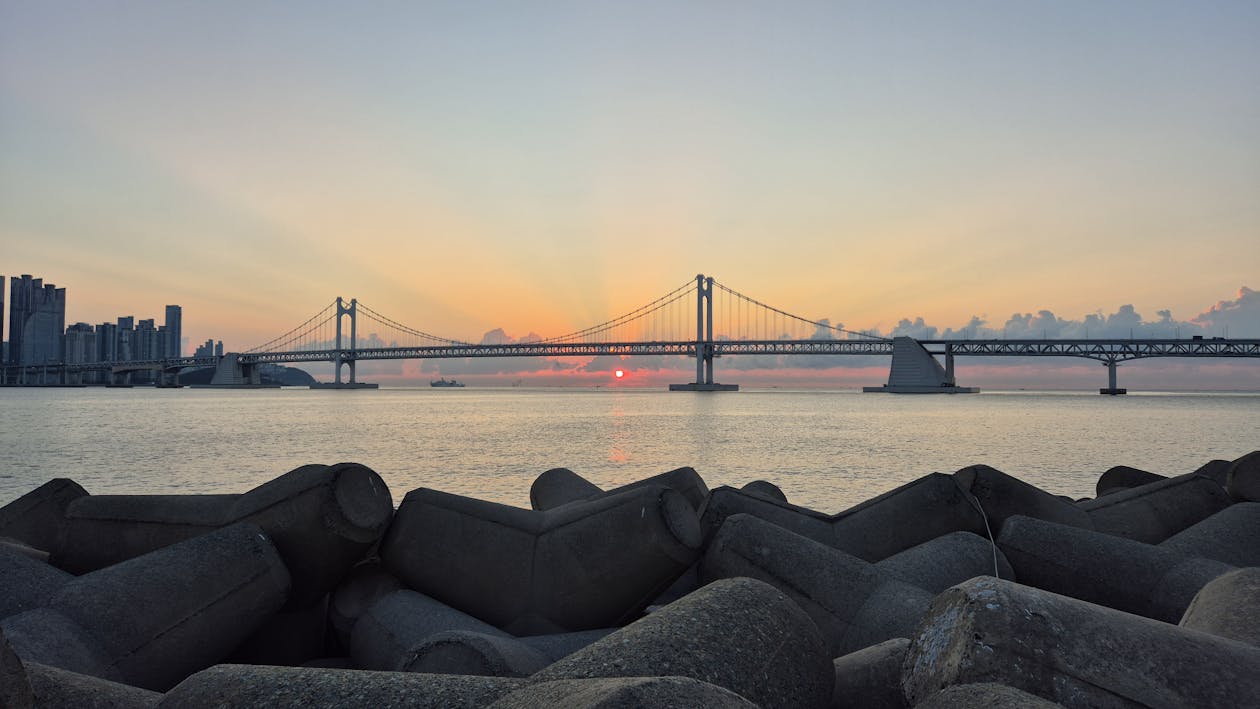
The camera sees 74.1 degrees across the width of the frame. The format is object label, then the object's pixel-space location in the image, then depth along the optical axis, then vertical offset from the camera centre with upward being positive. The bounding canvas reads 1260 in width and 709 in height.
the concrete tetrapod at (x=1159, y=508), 4.92 -0.82
